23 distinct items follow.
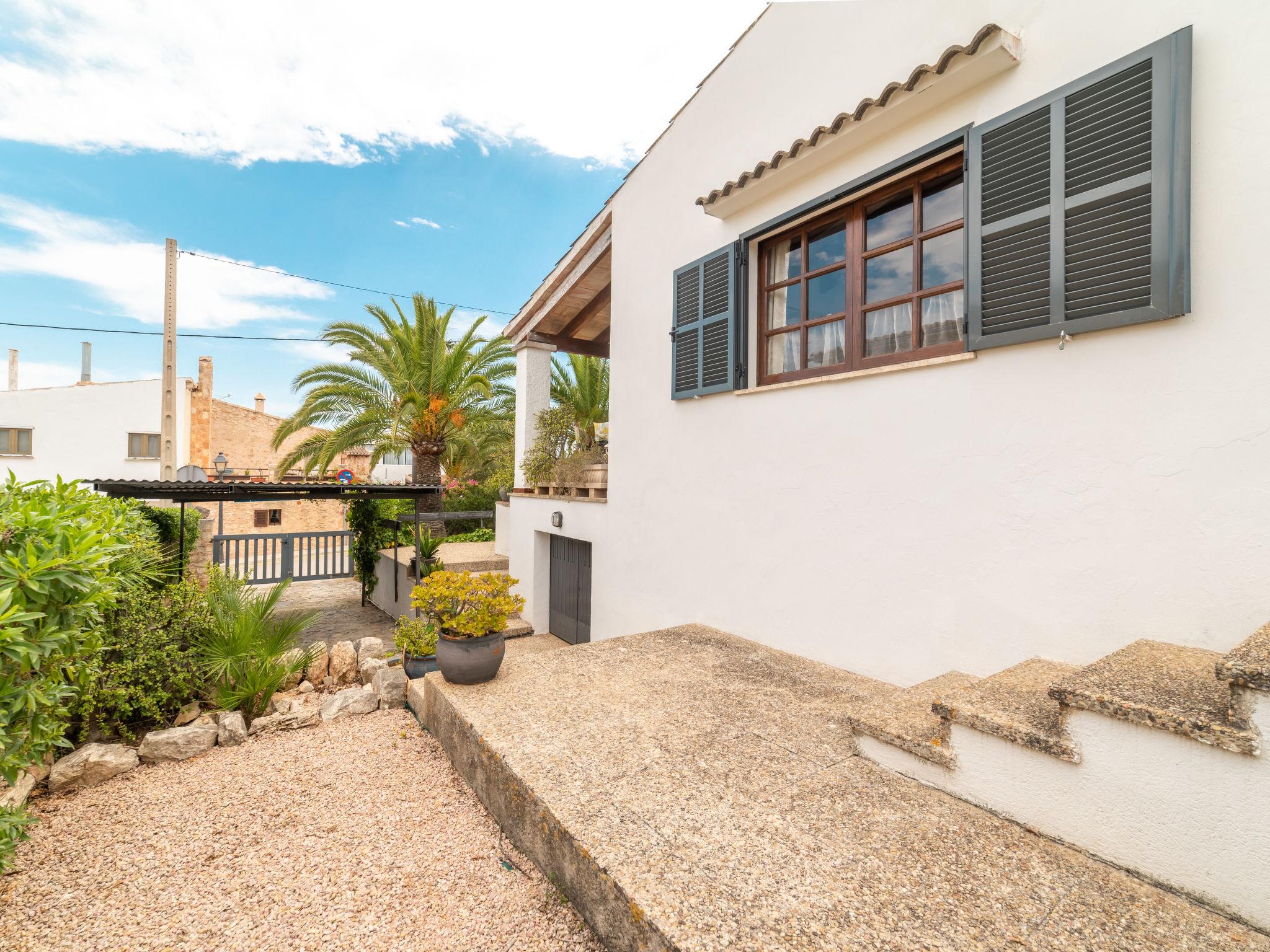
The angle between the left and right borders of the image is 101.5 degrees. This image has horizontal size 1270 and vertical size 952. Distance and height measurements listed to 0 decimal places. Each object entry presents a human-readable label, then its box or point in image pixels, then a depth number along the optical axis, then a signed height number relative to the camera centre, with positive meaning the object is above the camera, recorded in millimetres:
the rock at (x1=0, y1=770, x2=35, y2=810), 2764 -1828
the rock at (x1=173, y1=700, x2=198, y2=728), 4086 -1981
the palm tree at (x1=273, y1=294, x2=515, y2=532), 12234 +1904
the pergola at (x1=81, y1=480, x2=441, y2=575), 5707 -310
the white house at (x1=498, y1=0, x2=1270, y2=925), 1981 +549
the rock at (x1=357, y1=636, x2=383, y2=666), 5743 -2031
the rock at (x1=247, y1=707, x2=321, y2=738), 4047 -2012
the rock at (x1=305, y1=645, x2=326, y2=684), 5273 -2071
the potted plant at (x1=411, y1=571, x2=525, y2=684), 3324 -1006
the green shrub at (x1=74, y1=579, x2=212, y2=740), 3803 -1551
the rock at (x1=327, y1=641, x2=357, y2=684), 5305 -2024
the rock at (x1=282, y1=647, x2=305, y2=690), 4941 -2019
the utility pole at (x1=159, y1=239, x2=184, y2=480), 12102 +2788
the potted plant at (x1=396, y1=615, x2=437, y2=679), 4328 -1486
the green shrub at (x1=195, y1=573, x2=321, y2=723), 4316 -1633
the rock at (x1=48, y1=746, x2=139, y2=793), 3236 -1942
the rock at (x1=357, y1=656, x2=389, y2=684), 5228 -2031
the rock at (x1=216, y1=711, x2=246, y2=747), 3904 -2013
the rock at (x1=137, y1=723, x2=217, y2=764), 3619 -1977
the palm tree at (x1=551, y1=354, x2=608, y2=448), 15023 +2467
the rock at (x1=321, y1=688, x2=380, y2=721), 4277 -1972
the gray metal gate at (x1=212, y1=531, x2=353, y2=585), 8781 -1717
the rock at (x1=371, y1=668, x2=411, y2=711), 4426 -1875
